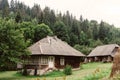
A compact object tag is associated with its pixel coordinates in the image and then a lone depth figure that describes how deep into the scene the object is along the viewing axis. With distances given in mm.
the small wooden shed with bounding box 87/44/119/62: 38473
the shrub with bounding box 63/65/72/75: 21365
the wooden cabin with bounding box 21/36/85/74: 24693
